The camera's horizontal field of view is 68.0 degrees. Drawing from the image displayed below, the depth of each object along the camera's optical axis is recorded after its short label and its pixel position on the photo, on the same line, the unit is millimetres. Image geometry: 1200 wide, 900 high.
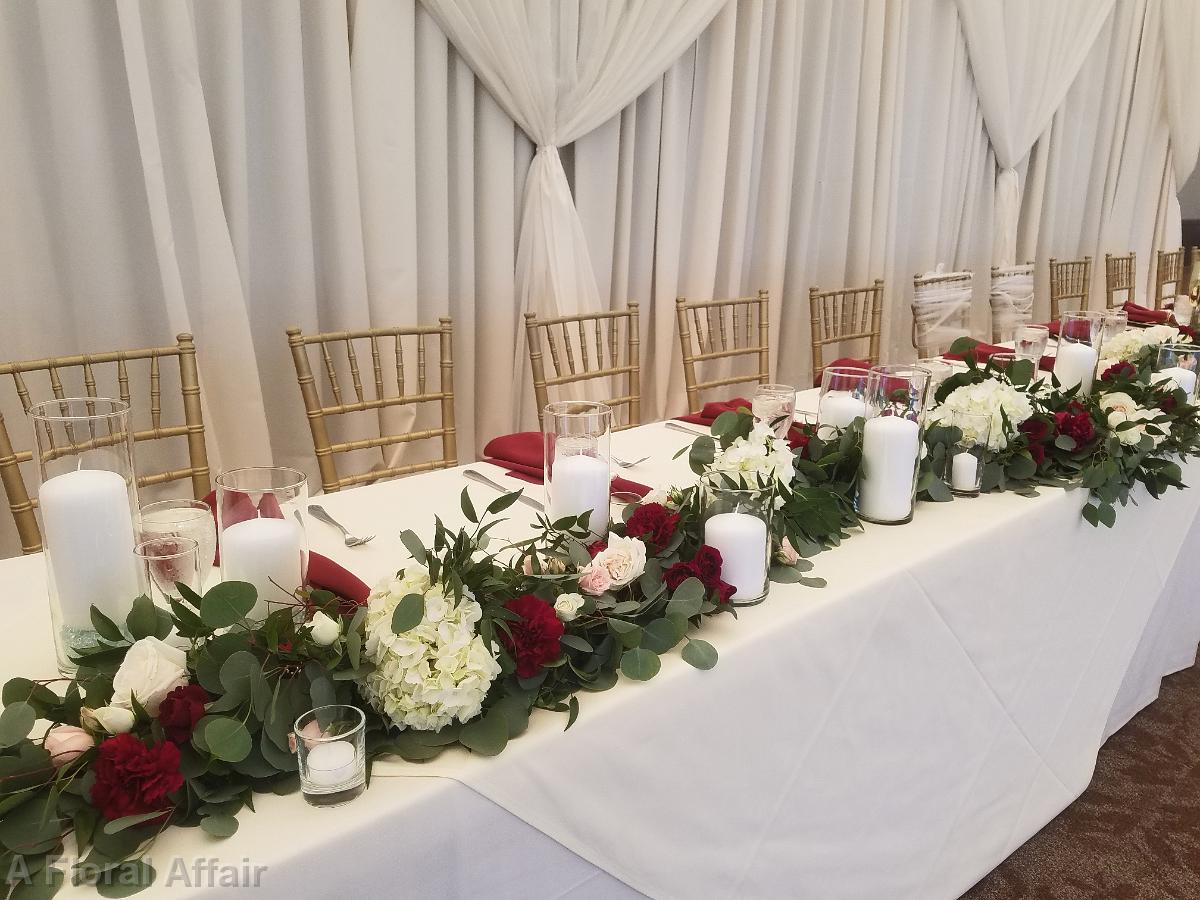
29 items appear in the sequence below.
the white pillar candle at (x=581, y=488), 1009
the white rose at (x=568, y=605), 812
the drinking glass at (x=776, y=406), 1398
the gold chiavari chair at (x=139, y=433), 1416
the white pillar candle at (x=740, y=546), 960
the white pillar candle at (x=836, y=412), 1291
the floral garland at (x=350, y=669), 617
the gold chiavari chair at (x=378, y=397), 1791
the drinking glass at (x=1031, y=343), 1806
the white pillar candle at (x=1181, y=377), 1717
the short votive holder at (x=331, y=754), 665
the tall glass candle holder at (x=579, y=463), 1011
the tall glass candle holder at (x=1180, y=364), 1737
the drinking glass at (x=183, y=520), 913
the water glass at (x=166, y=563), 811
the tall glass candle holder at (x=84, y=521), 785
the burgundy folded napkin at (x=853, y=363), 1938
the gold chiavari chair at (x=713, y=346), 2477
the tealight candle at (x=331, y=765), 664
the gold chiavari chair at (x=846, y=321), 2859
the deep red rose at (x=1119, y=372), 1678
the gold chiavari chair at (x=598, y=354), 2139
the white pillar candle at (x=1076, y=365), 1674
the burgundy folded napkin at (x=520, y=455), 1448
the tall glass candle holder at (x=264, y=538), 818
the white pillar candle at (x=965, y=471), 1338
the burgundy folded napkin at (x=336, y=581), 884
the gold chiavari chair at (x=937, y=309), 3072
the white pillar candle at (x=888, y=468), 1191
